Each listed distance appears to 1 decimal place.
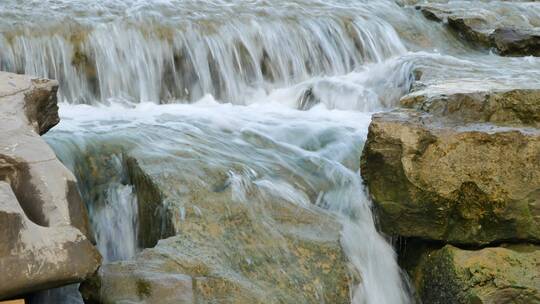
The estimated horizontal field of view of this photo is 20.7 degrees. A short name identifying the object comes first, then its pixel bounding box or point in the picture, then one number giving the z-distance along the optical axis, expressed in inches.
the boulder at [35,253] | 234.1
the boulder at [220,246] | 275.1
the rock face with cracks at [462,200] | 320.9
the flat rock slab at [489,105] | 356.0
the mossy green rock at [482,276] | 312.8
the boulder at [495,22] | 674.1
